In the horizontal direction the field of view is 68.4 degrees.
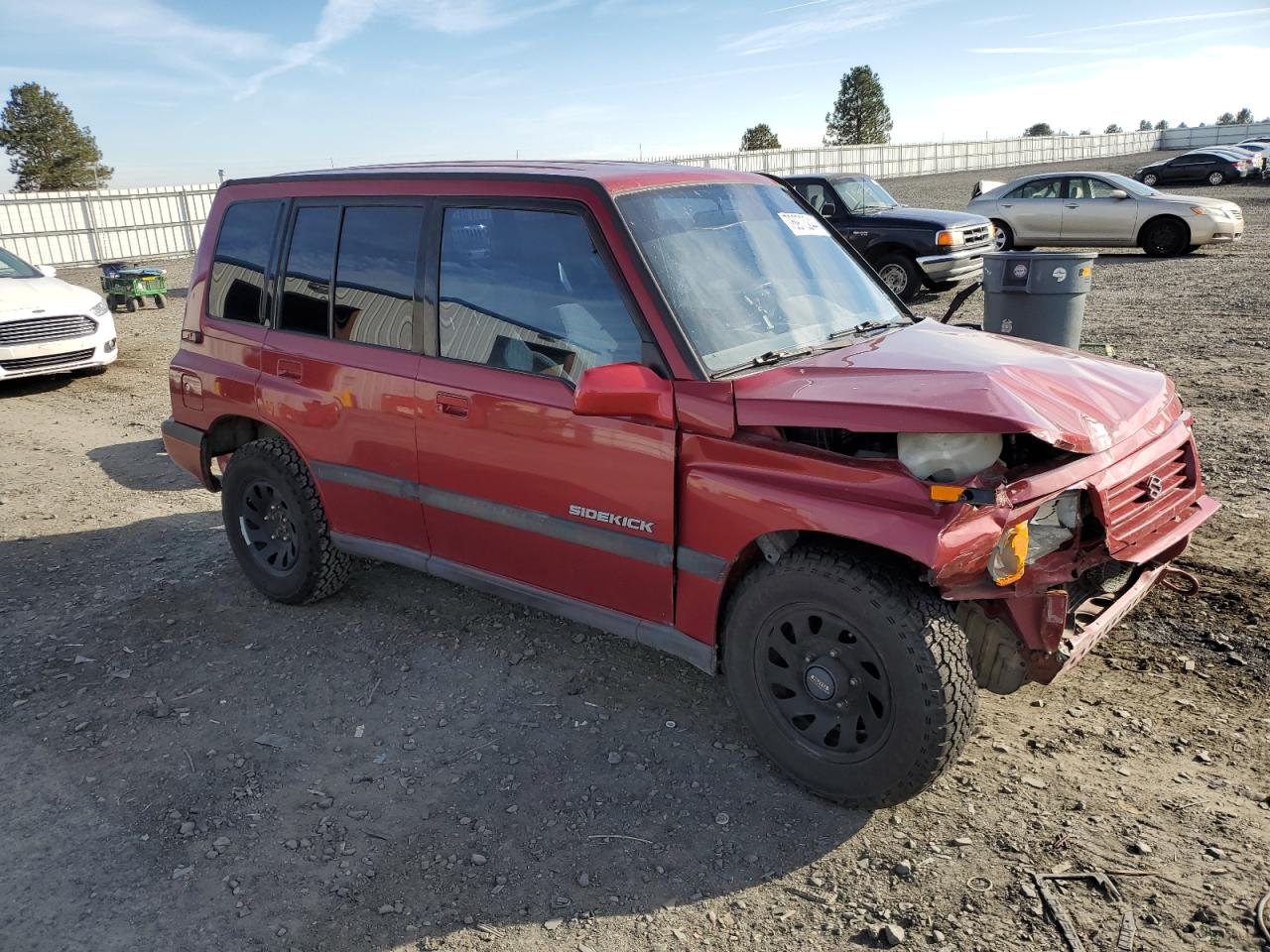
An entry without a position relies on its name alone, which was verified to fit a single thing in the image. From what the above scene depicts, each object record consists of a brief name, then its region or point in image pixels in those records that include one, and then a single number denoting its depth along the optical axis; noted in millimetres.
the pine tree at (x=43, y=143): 52406
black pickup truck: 12695
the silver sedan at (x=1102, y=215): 16109
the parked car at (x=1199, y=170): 31391
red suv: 2811
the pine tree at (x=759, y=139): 69875
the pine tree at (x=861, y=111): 77062
